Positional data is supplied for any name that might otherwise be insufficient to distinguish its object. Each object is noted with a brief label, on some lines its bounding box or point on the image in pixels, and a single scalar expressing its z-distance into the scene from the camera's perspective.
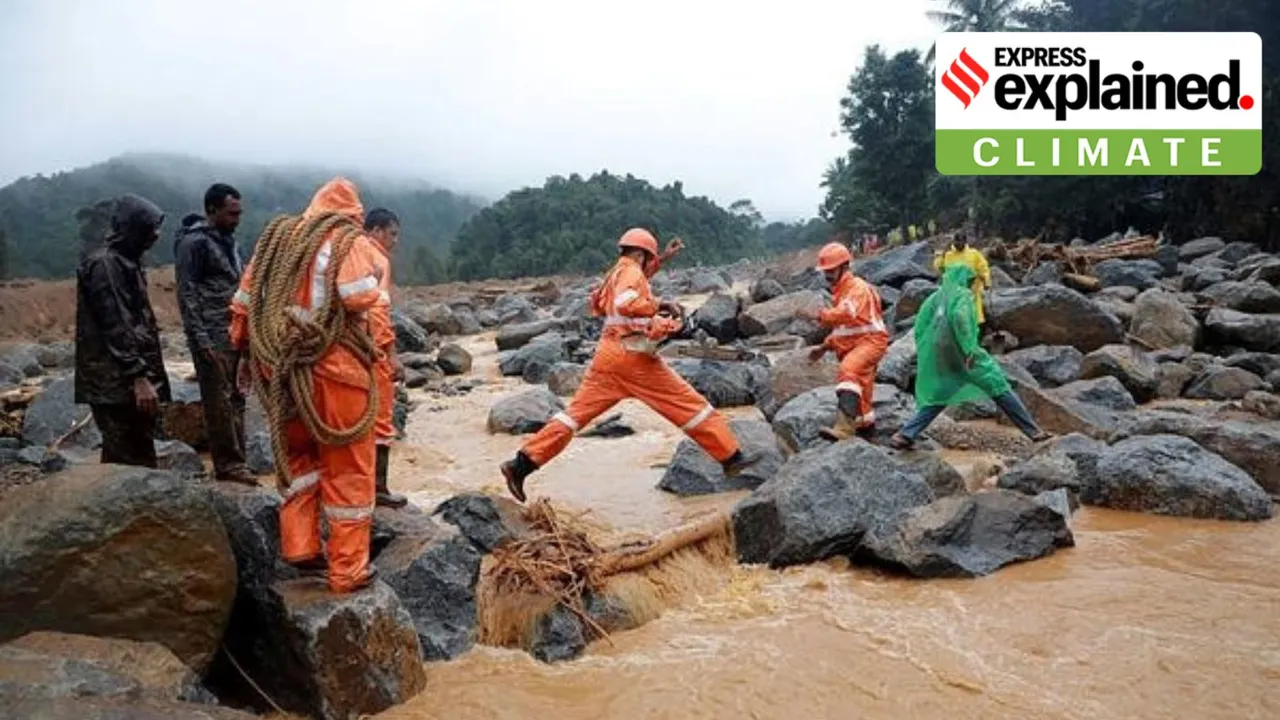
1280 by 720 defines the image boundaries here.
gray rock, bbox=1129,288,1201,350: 10.45
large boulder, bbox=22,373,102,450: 7.76
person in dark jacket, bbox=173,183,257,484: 4.96
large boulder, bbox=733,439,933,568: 4.73
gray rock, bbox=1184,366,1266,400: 8.45
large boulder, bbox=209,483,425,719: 3.12
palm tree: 28.23
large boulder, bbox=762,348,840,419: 8.27
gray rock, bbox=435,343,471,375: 13.24
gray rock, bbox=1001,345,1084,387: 8.99
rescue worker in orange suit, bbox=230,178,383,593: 3.34
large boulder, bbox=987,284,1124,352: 10.07
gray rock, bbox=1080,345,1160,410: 8.59
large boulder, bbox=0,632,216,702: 2.50
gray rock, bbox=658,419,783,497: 6.11
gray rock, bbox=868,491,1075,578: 4.48
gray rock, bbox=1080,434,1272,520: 5.14
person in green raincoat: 6.03
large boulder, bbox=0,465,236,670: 2.86
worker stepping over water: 5.41
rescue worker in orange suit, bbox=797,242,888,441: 6.23
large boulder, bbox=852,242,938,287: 15.52
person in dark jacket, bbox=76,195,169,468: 4.20
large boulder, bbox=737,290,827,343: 13.08
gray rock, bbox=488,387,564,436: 8.62
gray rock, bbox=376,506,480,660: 3.72
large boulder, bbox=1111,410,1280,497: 5.57
